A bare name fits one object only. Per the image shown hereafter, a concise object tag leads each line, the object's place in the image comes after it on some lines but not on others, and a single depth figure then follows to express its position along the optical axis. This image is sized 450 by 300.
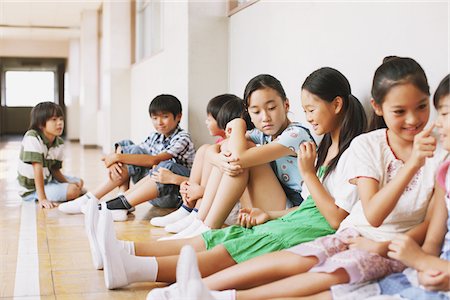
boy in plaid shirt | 3.65
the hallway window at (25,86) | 18.72
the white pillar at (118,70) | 7.73
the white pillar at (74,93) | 13.77
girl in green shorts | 2.04
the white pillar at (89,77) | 10.93
